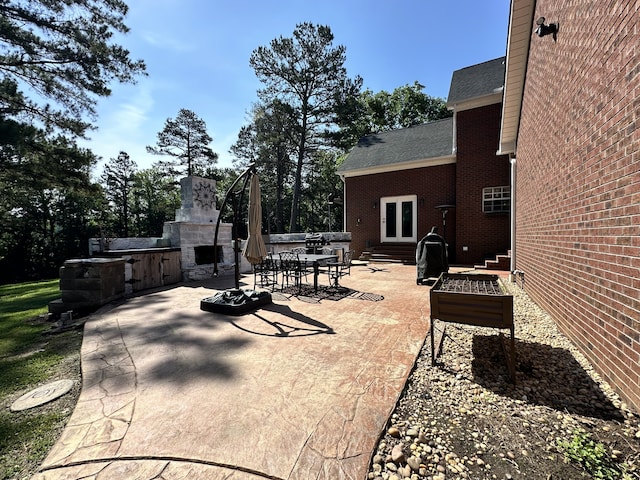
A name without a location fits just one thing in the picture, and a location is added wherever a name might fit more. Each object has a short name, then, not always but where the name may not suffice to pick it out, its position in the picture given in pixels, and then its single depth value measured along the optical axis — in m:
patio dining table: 6.45
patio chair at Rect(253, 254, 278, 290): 7.36
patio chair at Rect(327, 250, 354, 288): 7.18
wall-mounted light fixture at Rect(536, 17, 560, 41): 4.20
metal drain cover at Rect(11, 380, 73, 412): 2.50
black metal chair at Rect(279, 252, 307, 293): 6.87
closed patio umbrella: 5.30
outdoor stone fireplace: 8.60
